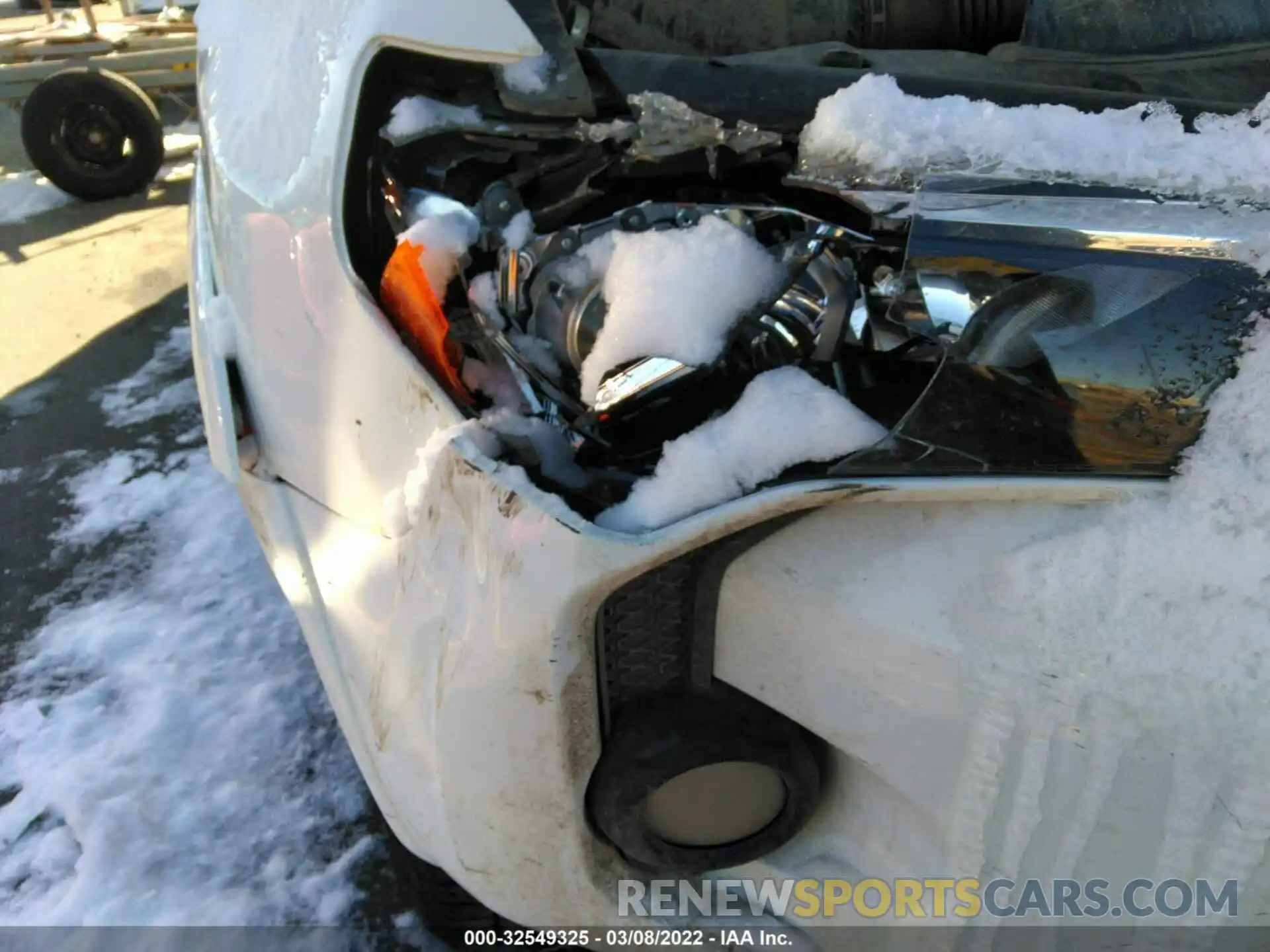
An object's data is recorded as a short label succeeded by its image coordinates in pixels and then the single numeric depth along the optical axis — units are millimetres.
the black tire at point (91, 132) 4516
